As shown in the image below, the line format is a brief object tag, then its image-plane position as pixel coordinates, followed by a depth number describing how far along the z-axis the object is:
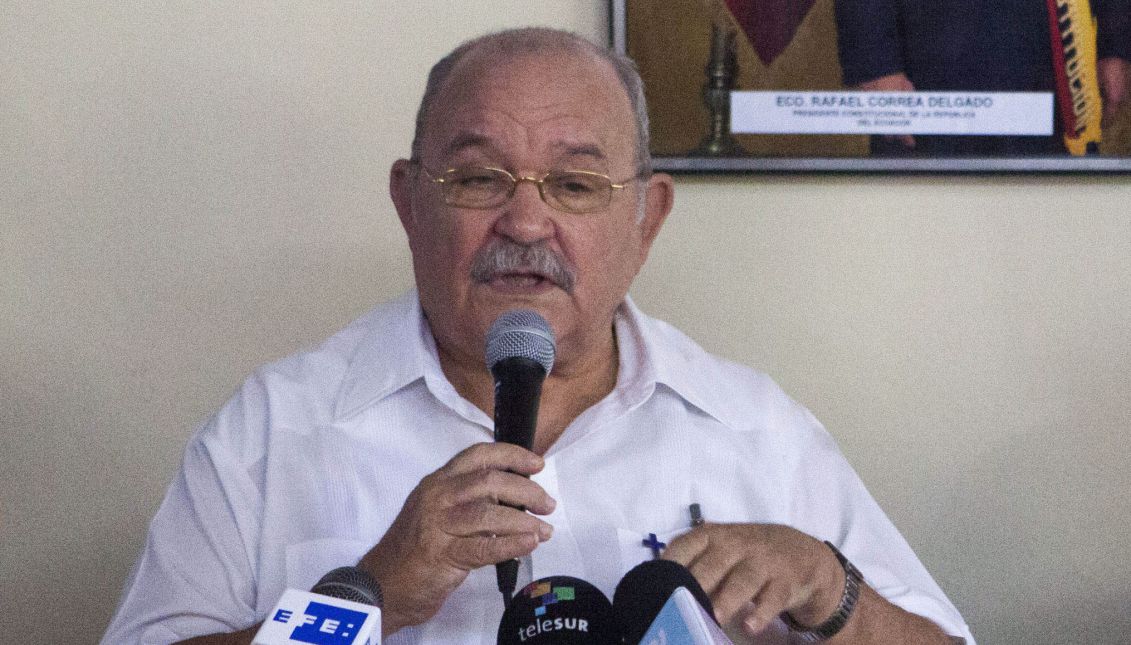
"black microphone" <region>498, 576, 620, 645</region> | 1.58
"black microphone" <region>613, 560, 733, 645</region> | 1.59
